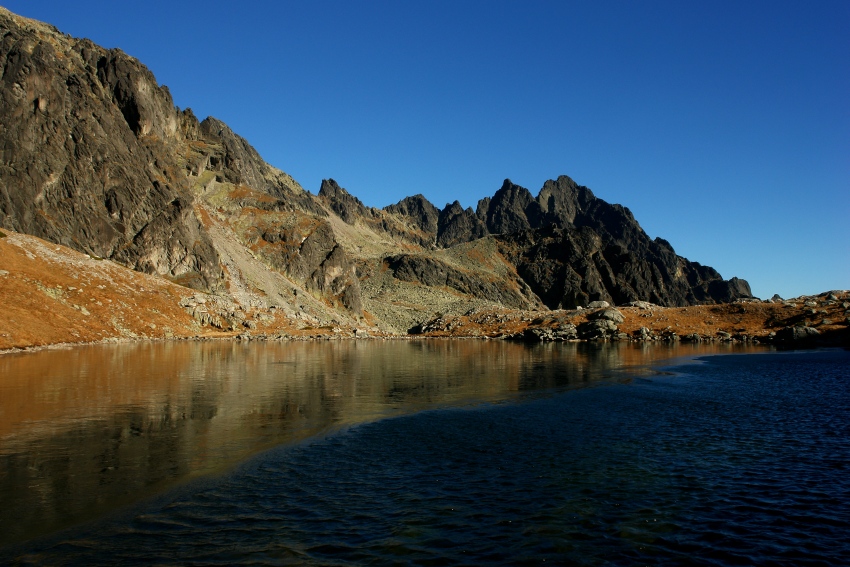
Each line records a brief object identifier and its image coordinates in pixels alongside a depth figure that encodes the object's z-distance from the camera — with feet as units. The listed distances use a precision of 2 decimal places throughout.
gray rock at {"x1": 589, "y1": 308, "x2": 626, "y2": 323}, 372.54
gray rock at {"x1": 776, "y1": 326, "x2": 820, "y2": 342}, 289.94
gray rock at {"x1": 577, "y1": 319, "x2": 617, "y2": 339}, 359.66
